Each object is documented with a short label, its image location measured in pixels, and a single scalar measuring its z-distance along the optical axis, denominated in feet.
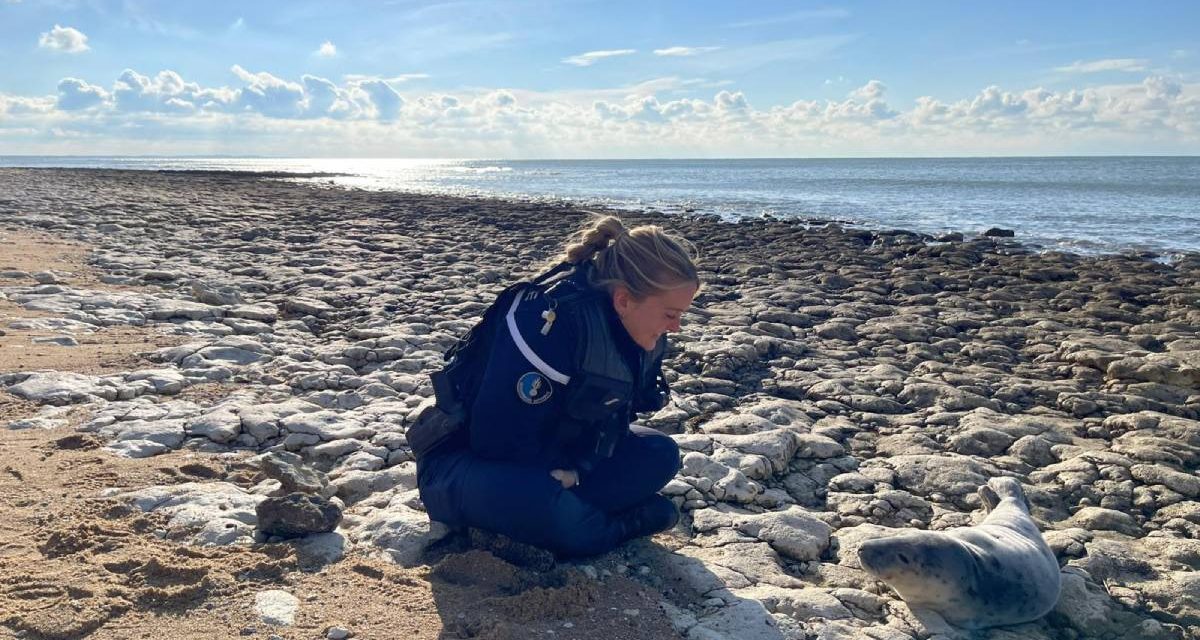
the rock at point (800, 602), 10.88
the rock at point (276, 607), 9.74
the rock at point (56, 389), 16.93
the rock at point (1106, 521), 13.79
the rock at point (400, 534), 11.88
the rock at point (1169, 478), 15.10
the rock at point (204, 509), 11.75
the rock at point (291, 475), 12.93
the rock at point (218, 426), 15.90
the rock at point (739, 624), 10.26
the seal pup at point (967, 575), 10.85
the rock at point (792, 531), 12.86
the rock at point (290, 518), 11.85
